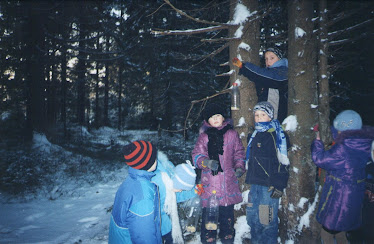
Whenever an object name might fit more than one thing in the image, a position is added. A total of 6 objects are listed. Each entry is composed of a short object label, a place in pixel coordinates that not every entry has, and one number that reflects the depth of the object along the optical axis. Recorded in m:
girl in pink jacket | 2.96
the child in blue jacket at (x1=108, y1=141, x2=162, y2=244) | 1.91
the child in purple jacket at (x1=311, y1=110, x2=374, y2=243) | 2.45
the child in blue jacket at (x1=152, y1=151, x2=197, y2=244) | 2.21
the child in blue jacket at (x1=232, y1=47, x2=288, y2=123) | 3.07
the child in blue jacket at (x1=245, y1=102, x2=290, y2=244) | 2.77
